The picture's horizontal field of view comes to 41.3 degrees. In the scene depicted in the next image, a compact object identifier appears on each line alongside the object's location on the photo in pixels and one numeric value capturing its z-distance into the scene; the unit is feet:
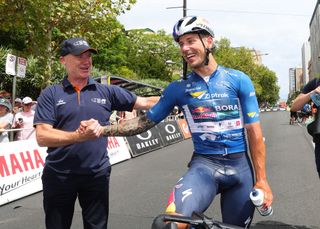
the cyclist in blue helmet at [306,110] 15.29
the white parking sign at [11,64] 30.35
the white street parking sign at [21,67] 31.63
